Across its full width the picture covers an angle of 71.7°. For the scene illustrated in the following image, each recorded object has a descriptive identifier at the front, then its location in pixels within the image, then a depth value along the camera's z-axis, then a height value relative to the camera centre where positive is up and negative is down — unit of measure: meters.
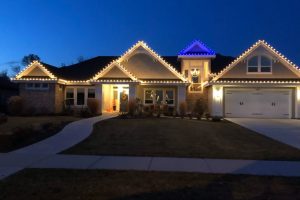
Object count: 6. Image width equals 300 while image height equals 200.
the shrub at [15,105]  15.46 -0.46
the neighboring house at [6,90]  21.02 +0.97
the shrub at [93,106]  15.26 -0.46
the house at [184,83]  16.16 +1.39
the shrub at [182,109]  15.60 -0.63
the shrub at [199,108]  15.52 -0.55
